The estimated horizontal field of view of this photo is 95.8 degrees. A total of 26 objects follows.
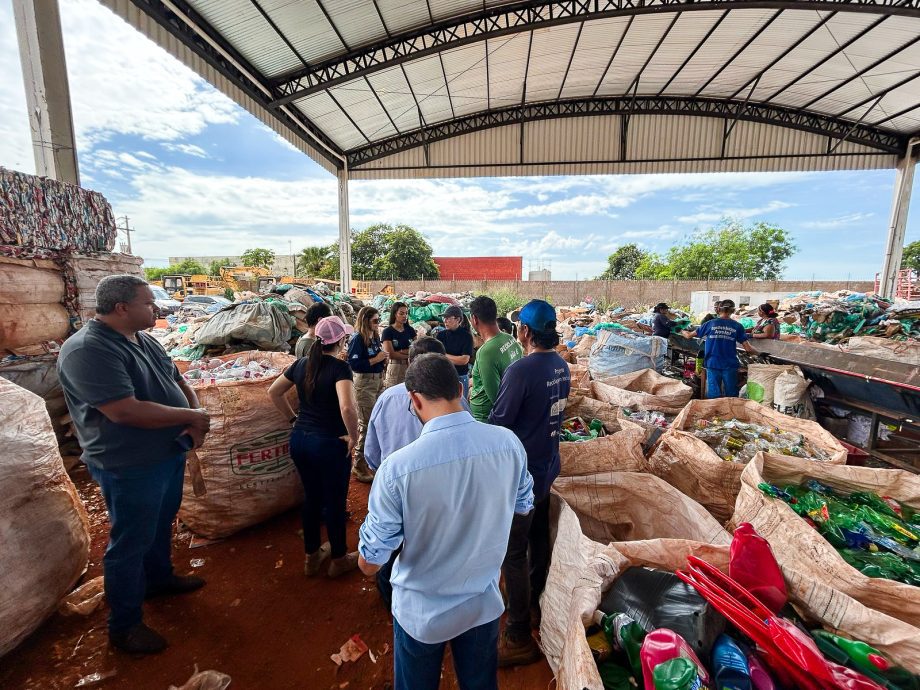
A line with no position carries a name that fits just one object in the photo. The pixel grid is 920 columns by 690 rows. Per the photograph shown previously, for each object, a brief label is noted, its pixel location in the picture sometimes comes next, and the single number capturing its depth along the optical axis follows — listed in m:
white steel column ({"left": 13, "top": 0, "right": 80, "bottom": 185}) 4.05
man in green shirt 2.36
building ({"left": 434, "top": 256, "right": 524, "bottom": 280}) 29.73
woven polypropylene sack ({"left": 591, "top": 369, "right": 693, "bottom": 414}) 3.74
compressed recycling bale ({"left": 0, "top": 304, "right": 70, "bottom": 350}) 3.23
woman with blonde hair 3.62
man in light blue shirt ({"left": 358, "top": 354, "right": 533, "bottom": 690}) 1.09
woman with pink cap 2.23
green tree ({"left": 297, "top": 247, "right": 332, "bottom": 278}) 27.18
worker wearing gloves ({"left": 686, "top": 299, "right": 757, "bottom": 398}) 4.55
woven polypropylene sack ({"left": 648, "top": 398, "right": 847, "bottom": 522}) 2.29
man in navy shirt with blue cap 1.87
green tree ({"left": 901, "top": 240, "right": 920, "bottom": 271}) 26.08
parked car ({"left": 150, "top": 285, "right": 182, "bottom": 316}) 10.20
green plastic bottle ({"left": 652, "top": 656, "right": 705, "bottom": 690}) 1.07
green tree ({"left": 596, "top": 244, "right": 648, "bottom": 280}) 31.45
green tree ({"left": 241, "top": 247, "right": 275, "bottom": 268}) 31.63
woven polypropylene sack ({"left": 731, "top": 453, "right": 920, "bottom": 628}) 1.37
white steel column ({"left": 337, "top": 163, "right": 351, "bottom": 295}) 11.75
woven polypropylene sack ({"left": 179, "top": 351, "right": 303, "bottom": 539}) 2.54
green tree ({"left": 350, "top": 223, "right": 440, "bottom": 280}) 26.05
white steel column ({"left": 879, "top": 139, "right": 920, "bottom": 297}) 11.18
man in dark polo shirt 1.71
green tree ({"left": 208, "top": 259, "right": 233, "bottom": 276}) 31.48
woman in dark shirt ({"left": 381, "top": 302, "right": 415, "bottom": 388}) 4.04
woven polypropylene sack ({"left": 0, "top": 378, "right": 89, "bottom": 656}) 1.72
